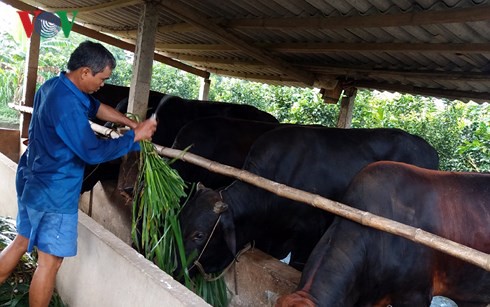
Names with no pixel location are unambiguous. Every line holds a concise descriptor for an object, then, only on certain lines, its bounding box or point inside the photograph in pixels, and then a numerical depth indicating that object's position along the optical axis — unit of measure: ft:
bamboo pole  6.77
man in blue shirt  8.48
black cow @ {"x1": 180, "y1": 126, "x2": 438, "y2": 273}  12.14
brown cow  9.03
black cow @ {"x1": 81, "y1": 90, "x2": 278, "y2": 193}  19.08
